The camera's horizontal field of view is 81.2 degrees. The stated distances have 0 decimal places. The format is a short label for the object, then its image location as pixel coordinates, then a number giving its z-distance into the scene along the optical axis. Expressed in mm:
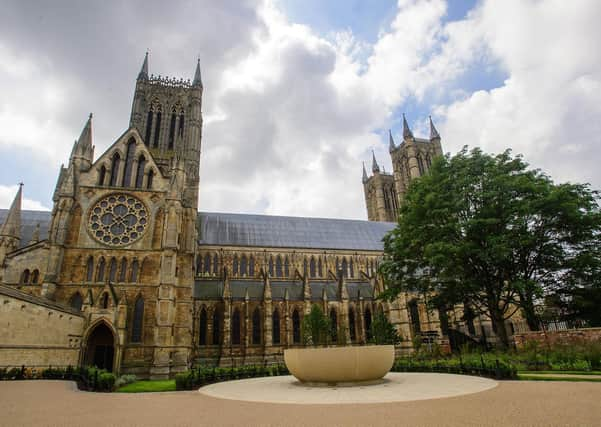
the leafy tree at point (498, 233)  23266
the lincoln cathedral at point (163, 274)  26078
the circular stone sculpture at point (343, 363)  14375
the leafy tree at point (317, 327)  32562
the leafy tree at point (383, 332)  31469
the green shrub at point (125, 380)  18631
